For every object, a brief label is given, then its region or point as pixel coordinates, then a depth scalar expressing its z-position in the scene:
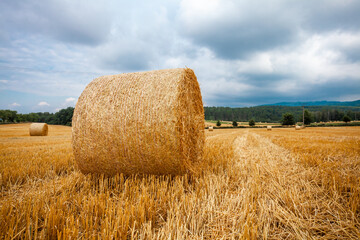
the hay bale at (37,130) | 17.47
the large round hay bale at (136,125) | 3.17
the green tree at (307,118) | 69.75
